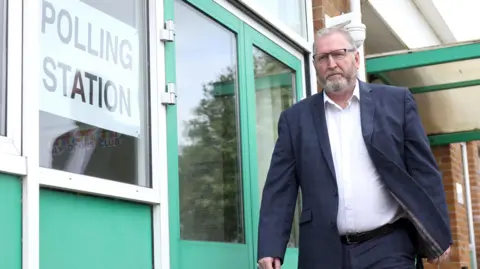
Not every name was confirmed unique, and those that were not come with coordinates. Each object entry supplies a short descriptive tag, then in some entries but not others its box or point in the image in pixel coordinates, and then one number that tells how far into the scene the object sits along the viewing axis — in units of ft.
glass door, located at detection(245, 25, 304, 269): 14.37
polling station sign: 9.59
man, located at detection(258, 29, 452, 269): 9.72
